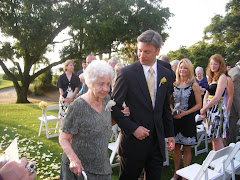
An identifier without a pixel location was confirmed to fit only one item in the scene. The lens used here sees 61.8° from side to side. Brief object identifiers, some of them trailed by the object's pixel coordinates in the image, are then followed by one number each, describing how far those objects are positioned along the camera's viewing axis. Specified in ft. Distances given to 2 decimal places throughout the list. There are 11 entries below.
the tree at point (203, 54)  62.34
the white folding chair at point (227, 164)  9.70
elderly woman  6.39
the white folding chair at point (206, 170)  8.26
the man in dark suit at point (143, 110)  7.62
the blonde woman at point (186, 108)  12.14
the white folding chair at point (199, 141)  17.37
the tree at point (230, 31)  68.64
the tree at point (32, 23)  60.54
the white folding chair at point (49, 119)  20.88
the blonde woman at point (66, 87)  21.71
